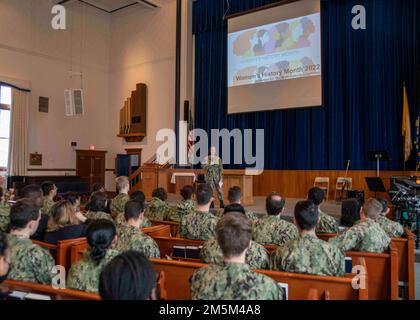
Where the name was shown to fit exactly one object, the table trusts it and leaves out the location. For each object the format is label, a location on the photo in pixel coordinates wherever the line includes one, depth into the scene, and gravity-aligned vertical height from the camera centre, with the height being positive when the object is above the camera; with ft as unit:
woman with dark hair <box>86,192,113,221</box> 11.46 -1.11
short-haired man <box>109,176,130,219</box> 13.66 -1.05
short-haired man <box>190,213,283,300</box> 4.69 -1.42
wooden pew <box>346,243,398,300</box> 7.59 -2.16
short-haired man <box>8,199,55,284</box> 6.32 -1.53
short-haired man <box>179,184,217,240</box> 9.75 -1.39
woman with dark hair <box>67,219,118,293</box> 5.76 -1.45
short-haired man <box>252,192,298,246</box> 9.02 -1.42
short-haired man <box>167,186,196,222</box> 12.76 -1.26
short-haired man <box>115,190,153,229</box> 10.05 -1.34
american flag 33.42 +2.93
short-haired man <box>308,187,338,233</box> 10.92 -1.60
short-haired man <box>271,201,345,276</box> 6.49 -1.50
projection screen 26.43 +8.66
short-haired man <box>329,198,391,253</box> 8.43 -1.56
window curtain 33.58 +3.24
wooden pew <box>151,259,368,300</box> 5.82 -1.88
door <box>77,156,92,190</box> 38.65 +0.18
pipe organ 38.52 +5.84
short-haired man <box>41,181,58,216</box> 14.50 -0.84
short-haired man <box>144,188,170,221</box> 13.93 -1.45
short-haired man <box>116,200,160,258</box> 7.62 -1.40
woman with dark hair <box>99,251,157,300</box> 3.75 -1.13
